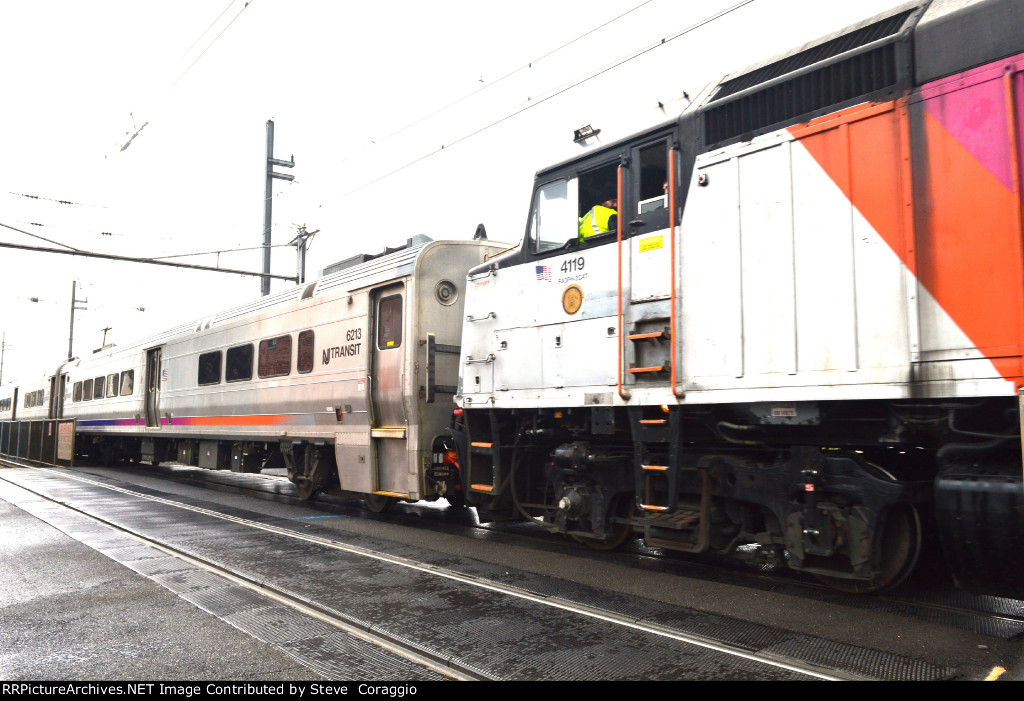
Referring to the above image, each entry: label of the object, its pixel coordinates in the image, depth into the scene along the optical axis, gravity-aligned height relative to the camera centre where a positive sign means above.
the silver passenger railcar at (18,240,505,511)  9.54 +0.60
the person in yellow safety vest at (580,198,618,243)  6.94 +1.95
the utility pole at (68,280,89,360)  39.16 +5.32
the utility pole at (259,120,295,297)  20.94 +7.16
